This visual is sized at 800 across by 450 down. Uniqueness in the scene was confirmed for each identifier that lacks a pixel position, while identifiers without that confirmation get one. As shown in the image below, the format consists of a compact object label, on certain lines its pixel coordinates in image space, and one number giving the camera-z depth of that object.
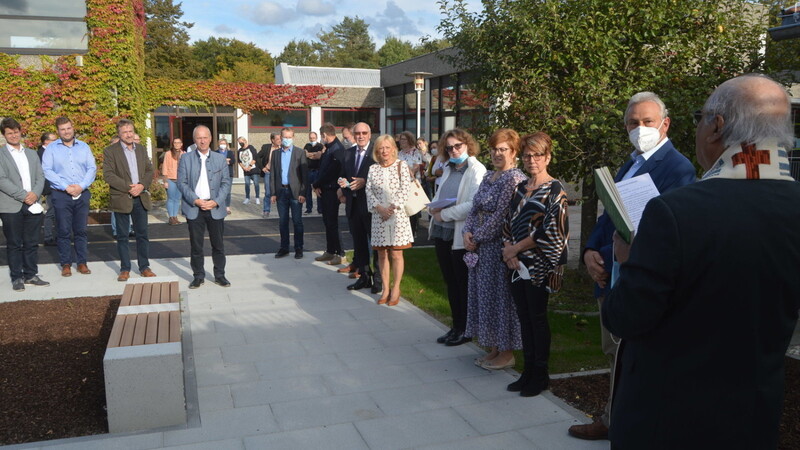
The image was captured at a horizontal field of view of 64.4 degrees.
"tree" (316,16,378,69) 84.62
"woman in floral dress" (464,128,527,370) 5.00
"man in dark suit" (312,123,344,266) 9.27
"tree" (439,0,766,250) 6.47
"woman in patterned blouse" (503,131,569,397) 4.42
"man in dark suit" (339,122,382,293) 8.13
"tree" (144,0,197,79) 49.56
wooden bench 4.07
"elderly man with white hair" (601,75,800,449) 1.77
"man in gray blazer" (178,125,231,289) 8.15
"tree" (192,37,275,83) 63.69
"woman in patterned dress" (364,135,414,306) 7.10
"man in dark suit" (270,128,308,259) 9.98
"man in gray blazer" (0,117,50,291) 7.92
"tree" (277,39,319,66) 83.19
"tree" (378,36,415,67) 86.00
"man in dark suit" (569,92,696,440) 3.39
